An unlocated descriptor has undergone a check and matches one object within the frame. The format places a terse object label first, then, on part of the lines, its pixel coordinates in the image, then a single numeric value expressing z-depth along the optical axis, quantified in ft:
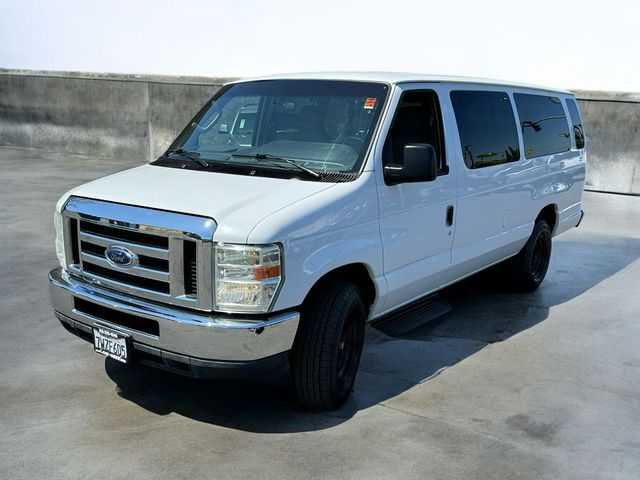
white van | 13.06
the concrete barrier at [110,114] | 44.70
